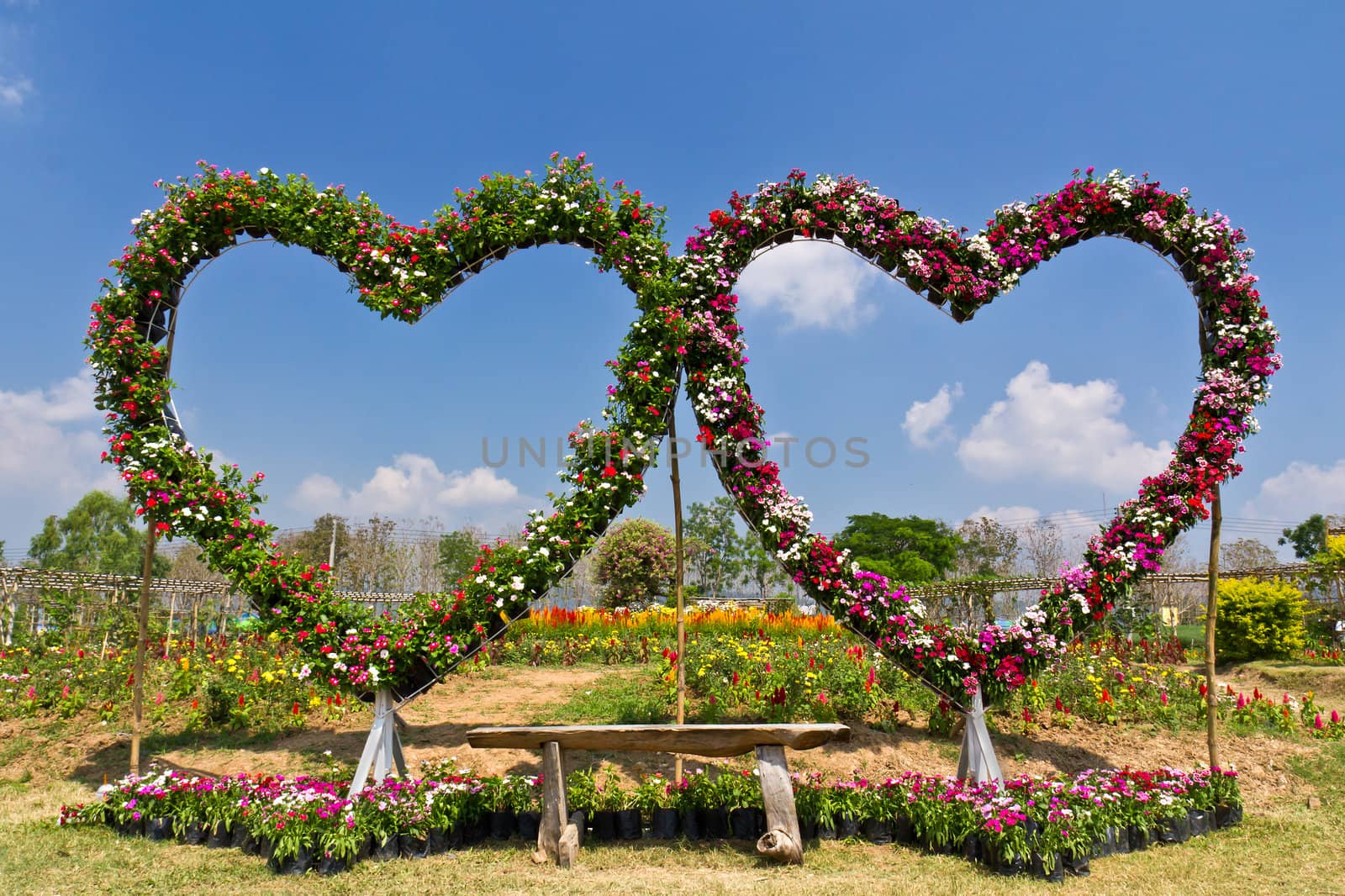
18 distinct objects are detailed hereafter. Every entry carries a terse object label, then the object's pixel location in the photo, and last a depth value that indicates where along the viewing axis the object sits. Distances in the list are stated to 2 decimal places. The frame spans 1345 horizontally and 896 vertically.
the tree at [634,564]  18.11
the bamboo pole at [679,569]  6.52
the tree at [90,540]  31.20
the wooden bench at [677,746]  5.00
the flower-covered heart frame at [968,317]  6.37
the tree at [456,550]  27.56
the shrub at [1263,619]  12.62
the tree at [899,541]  35.91
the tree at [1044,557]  30.00
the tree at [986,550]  33.81
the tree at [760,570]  33.08
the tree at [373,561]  29.67
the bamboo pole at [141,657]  6.45
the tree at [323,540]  31.09
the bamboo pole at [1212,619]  6.24
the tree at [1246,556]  40.22
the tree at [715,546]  33.97
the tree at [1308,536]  42.66
